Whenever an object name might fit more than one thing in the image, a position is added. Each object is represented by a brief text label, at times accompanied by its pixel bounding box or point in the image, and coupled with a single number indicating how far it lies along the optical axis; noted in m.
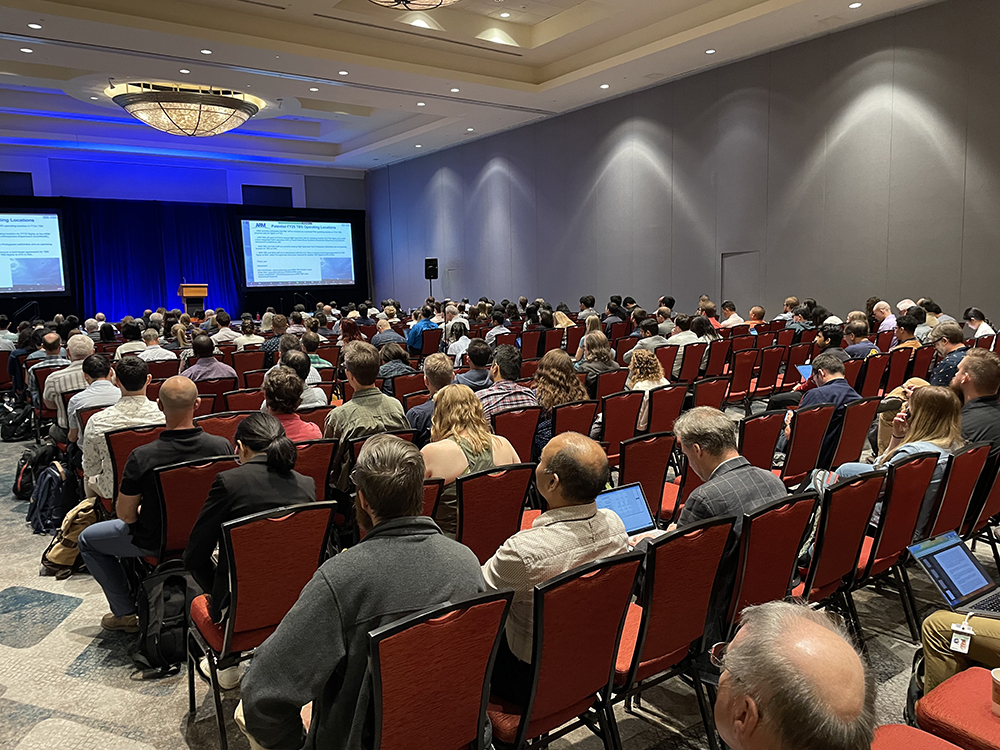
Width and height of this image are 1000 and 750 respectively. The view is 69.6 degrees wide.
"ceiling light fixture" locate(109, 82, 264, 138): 14.30
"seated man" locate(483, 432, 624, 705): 2.14
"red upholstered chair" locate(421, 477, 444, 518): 3.10
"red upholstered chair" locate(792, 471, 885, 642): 2.83
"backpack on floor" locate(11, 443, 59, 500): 5.75
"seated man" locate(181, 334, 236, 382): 6.59
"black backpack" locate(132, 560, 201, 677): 3.21
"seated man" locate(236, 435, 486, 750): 1.75
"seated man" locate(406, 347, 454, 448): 4.59
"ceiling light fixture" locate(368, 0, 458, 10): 10.13
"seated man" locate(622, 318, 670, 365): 8.20
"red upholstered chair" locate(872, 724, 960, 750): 1.79
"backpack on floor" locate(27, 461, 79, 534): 5.07
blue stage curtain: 20.11
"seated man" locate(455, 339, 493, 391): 5.43
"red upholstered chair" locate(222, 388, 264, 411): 5.63
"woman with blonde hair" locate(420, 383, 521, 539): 3.44
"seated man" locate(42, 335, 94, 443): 6.33
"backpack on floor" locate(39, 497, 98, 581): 4.20
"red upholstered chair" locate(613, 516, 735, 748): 2.29
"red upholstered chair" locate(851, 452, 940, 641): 3.09
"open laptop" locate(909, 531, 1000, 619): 2.61
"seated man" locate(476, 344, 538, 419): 4.93
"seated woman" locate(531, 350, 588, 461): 5.11
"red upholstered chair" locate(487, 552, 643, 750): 1.97
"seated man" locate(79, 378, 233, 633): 3.28
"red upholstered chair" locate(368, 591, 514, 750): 1.67
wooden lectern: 19.17
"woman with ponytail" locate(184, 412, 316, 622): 2.73
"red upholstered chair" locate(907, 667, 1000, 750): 1.94
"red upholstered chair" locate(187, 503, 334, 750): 2.53
